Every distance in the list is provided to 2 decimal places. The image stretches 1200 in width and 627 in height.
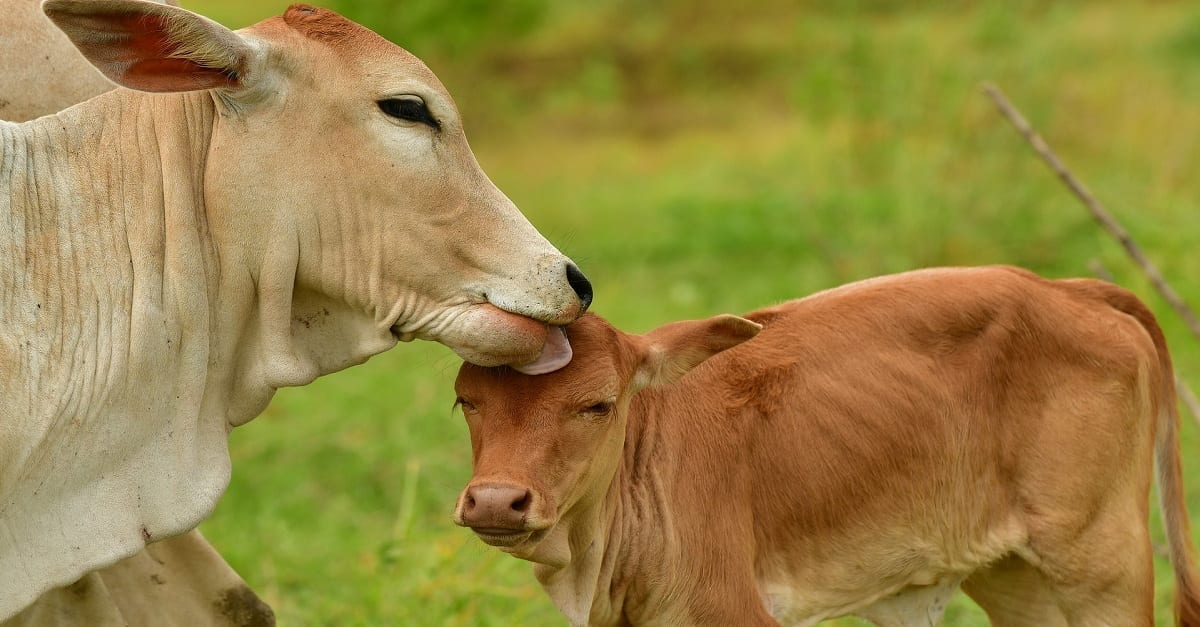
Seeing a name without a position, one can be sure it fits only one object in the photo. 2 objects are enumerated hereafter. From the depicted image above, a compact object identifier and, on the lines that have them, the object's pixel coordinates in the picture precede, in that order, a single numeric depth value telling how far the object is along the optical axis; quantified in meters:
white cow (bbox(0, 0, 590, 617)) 6.27
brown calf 8.15
